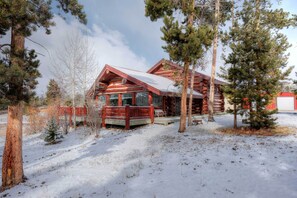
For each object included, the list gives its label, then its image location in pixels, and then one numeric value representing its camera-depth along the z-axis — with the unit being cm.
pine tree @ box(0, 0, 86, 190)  624
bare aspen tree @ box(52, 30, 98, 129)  1888
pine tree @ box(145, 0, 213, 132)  1044
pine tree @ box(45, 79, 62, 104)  2206
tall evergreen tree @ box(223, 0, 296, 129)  1070
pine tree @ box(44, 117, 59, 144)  1493
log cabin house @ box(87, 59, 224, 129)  1530
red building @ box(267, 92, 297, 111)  3294
